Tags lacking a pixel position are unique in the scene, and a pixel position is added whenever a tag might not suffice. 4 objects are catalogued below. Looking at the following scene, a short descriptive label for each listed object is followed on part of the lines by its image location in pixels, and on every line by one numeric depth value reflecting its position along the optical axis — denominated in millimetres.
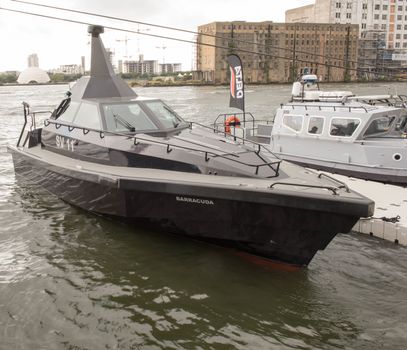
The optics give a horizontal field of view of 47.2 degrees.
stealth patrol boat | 6672
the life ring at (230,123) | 15539
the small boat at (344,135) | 12852
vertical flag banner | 15383
